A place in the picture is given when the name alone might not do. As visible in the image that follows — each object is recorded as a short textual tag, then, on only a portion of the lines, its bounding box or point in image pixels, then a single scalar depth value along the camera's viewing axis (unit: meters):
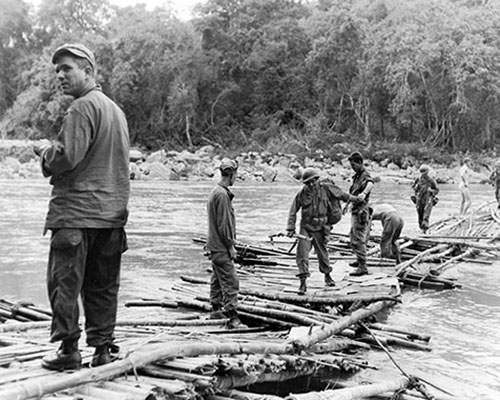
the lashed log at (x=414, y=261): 9.60
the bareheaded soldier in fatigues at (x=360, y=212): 8.92
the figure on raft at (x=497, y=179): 16.47
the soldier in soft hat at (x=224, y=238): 6.53
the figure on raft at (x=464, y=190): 15.53
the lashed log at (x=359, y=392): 4.00
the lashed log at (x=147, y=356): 3.24
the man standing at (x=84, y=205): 3.64
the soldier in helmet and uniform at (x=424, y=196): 13.62
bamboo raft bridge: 3.64
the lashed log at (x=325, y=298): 7.39
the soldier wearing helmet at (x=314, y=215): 7.95
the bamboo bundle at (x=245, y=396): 4.03
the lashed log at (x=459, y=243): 11.98
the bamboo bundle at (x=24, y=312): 6.29
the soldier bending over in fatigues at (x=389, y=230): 10.30
